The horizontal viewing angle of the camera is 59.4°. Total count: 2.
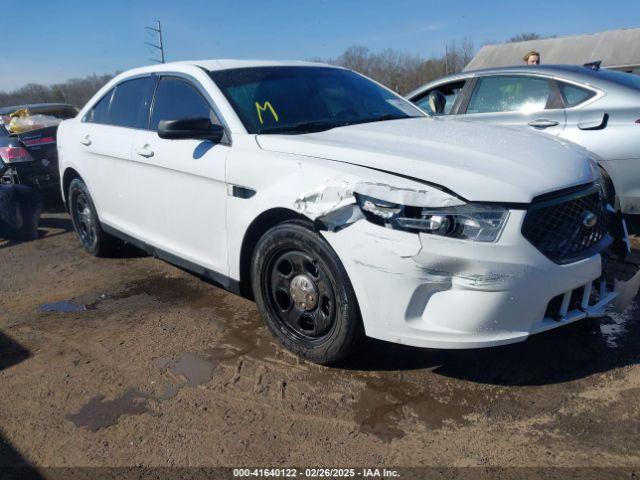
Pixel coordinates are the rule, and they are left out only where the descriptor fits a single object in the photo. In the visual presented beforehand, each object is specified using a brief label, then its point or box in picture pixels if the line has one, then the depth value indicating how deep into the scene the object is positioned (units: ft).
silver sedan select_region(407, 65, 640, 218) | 15.62
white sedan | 8.39
